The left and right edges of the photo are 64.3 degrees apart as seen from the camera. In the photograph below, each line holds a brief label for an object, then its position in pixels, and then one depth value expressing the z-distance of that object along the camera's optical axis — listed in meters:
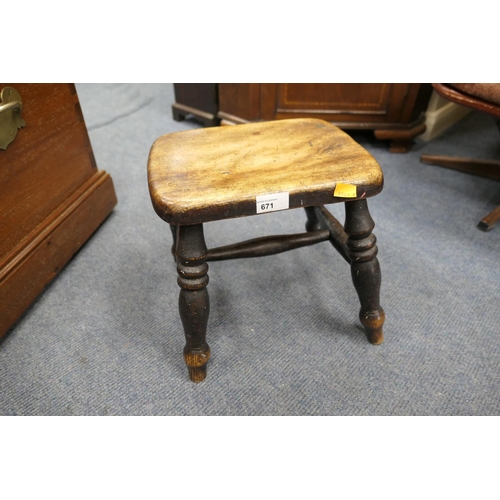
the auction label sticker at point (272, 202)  0.57
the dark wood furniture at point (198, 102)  1.55
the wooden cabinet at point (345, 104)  1.34
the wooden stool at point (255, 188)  0.57
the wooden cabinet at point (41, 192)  0.81
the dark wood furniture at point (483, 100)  1.00
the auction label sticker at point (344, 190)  0.59
